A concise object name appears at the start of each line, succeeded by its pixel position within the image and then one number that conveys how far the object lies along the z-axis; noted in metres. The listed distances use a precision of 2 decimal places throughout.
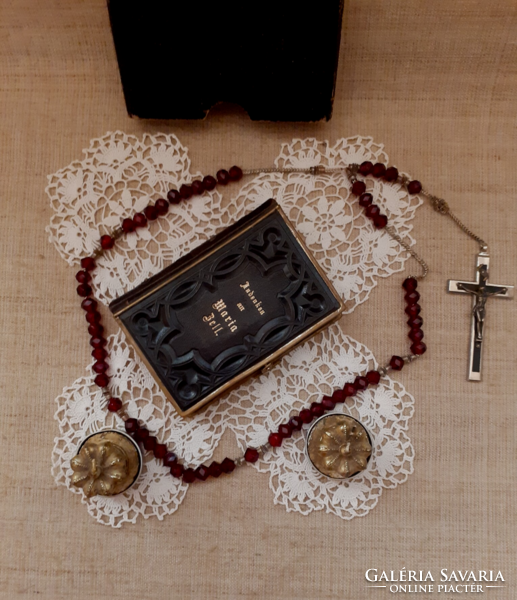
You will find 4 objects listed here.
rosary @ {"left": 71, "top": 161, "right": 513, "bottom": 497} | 0.28
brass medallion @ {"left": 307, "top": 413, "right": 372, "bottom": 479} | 0.28
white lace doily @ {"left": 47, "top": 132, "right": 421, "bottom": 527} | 0.30
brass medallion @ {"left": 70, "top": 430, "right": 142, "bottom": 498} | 0.28
